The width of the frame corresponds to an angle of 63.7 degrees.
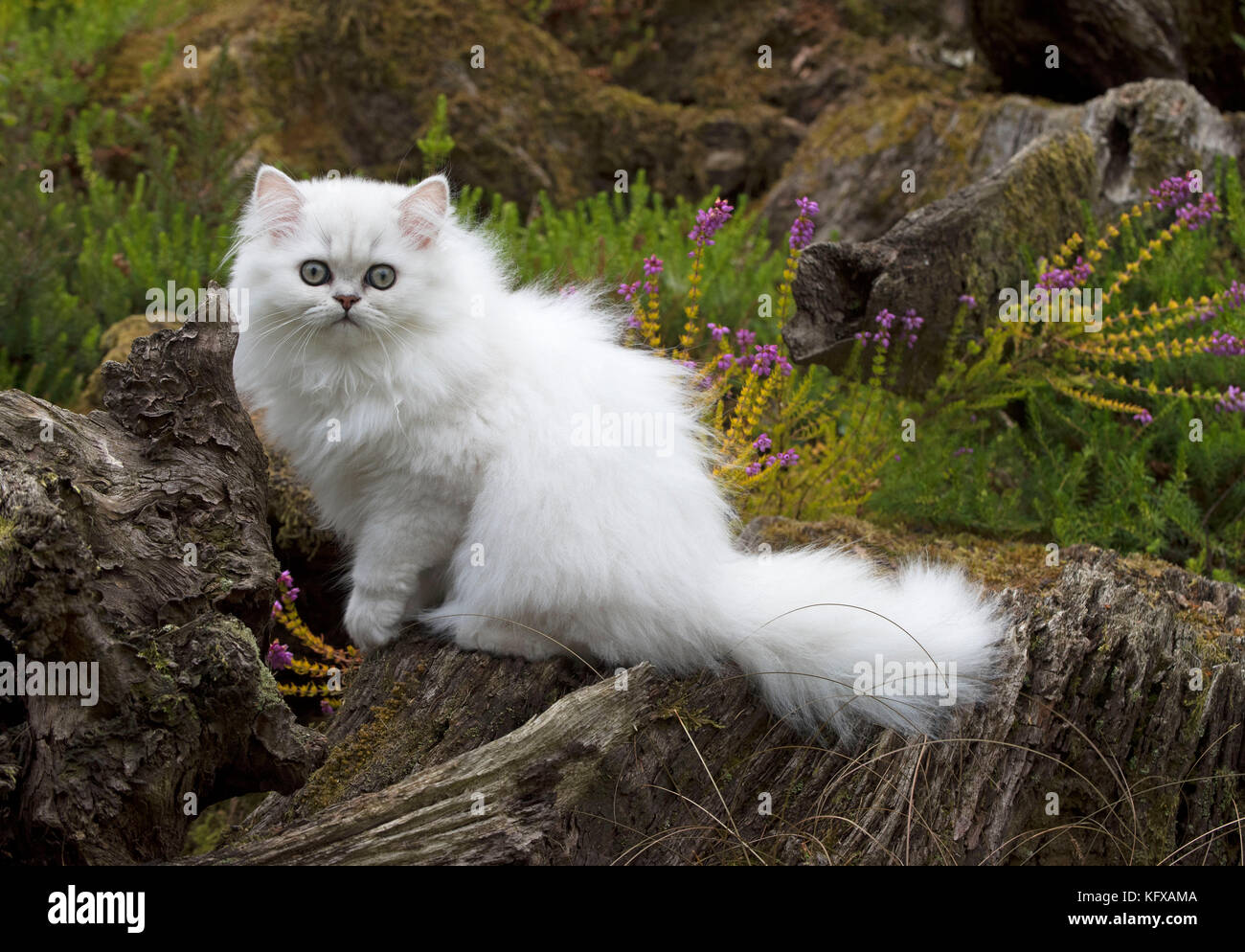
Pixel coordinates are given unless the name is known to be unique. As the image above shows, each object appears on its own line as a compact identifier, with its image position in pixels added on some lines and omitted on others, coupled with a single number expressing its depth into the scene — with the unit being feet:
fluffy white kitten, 8.67
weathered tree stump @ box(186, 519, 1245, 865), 7.71
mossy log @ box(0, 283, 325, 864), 6.71
